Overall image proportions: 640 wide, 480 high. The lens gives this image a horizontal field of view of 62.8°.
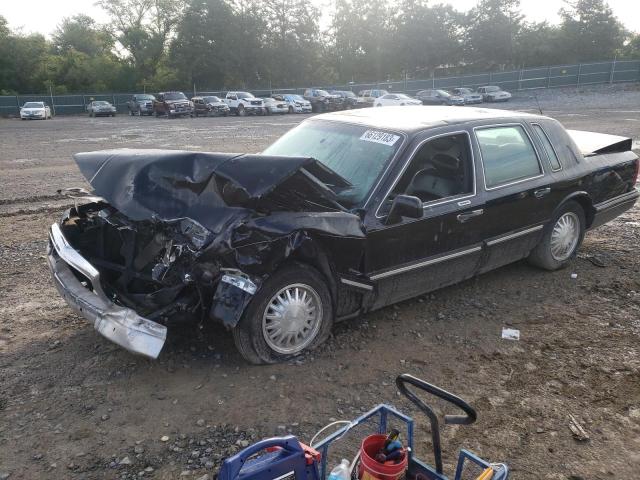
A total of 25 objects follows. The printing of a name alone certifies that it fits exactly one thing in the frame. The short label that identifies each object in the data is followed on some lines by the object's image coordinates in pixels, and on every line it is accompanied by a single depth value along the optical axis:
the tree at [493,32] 59.38
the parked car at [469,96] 37.43
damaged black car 3.35
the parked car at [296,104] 35.75
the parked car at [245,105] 34.12
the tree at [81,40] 62.72
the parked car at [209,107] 33.50
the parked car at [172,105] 32.47
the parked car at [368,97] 36.97
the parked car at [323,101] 37.06
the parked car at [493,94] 38.84
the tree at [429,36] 61.03
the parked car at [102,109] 37.15
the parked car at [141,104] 36.80
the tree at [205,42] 56.44
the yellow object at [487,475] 2.18
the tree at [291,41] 59.38
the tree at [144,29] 60.31
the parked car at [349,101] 37.69
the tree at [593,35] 56.88
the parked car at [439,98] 36.66
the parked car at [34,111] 35.19
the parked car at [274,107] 34.59
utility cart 1.95
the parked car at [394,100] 31.86
